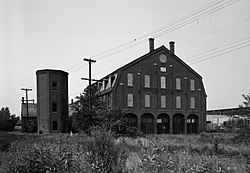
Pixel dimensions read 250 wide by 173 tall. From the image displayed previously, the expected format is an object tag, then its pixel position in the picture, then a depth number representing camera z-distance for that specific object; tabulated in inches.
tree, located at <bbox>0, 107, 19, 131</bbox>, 2811.5
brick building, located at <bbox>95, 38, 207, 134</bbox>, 2035.1
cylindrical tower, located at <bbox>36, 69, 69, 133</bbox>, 2187.5
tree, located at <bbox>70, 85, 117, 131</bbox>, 1292.0
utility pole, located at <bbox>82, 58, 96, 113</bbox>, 1421.9
